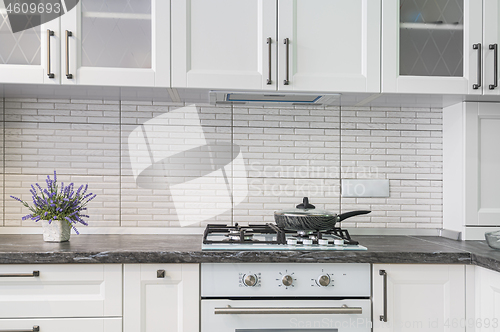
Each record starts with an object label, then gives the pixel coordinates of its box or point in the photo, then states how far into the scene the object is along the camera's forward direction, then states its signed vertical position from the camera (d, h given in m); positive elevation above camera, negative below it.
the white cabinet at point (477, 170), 2.09 -0.02
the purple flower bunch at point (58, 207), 1.86 -0.20
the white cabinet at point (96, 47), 1.80 +0.53
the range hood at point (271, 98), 1.96 +0.34
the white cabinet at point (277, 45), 1.85 +0.56
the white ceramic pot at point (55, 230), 1.85 -0.30
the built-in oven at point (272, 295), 1.64 -0.53
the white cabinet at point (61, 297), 1.62 -0.53
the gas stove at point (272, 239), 1.69 -0.33
